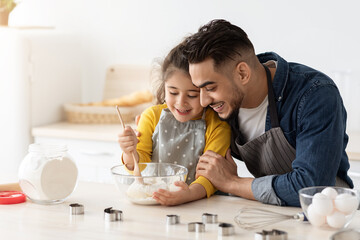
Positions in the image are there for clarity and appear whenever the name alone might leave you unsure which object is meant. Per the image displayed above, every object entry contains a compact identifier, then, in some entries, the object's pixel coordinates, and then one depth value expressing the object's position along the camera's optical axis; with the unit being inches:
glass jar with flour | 62.2
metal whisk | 56.2
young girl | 72.2
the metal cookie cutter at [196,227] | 53.7
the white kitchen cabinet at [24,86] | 123.3
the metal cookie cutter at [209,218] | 56.8
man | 66.0
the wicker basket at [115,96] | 130.0
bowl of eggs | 52.7
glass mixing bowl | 63.2
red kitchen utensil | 64.3
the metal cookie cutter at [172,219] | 56.2
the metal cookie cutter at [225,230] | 52.6
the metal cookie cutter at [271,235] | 50.6
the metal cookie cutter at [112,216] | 57.2
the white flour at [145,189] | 63.1
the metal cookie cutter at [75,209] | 60.0
